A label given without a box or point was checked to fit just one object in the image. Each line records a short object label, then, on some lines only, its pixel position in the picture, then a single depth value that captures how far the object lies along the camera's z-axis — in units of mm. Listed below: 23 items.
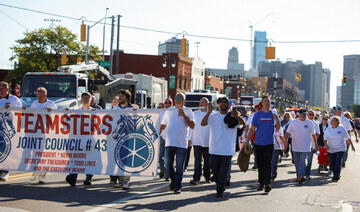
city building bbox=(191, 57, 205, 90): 75438
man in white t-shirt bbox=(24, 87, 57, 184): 10469
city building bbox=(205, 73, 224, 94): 84656
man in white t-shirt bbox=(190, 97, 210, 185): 11359
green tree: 50219
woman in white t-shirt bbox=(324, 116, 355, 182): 13297
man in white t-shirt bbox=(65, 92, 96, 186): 10430
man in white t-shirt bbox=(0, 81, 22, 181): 10734
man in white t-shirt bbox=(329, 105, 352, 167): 16062
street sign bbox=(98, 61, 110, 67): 36572
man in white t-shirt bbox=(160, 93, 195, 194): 9727
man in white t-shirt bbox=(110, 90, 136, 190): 10062
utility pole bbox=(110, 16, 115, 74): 39594
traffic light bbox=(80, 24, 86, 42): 33094
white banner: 9852
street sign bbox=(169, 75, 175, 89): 60628
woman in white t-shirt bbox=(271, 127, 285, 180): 12664
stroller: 14844
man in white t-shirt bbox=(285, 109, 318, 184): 12188
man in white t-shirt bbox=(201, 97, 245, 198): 9602
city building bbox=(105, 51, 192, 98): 66188
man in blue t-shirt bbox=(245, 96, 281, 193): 10406
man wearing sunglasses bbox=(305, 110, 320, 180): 12995
